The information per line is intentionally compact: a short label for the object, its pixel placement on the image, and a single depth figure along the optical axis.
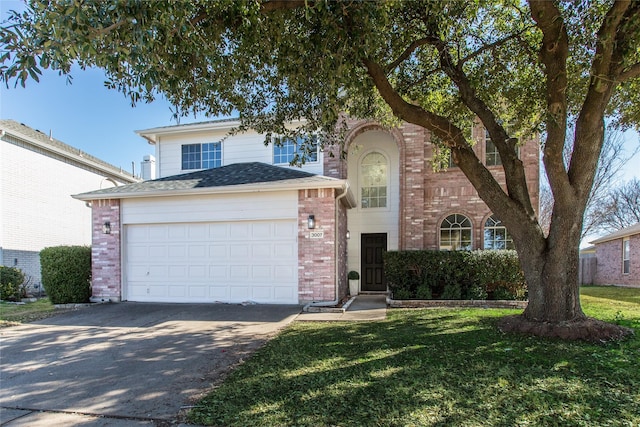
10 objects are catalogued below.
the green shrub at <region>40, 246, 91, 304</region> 9.55
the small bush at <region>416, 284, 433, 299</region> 9.39
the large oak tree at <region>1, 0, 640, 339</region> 3.83
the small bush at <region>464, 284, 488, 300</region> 9.27
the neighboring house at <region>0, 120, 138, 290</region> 12.70
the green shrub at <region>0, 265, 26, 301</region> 11.25
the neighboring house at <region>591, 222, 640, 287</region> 16.03
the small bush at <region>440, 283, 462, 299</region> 9.30
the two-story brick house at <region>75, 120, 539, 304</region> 9.16
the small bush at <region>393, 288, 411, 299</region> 9.48
